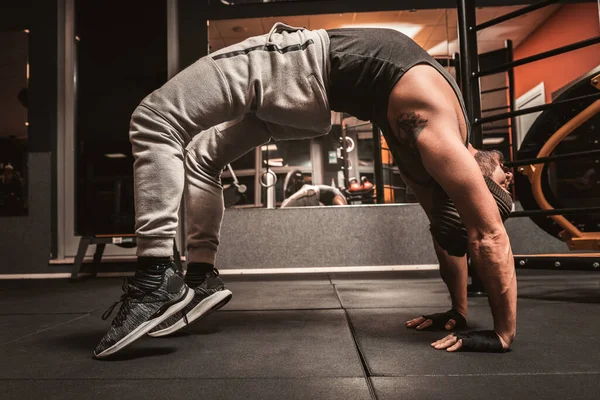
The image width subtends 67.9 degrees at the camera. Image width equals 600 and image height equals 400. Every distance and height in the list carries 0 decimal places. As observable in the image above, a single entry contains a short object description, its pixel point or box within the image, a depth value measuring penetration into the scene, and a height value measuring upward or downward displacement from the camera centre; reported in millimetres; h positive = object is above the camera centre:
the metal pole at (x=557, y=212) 2004 -20
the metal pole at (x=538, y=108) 1962 +474
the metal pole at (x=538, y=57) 1963 +720
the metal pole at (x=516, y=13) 2088 +957
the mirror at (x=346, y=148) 4027 +618
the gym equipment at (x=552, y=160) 2432 +237
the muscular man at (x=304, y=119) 1156 +280
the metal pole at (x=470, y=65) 2402 +786
